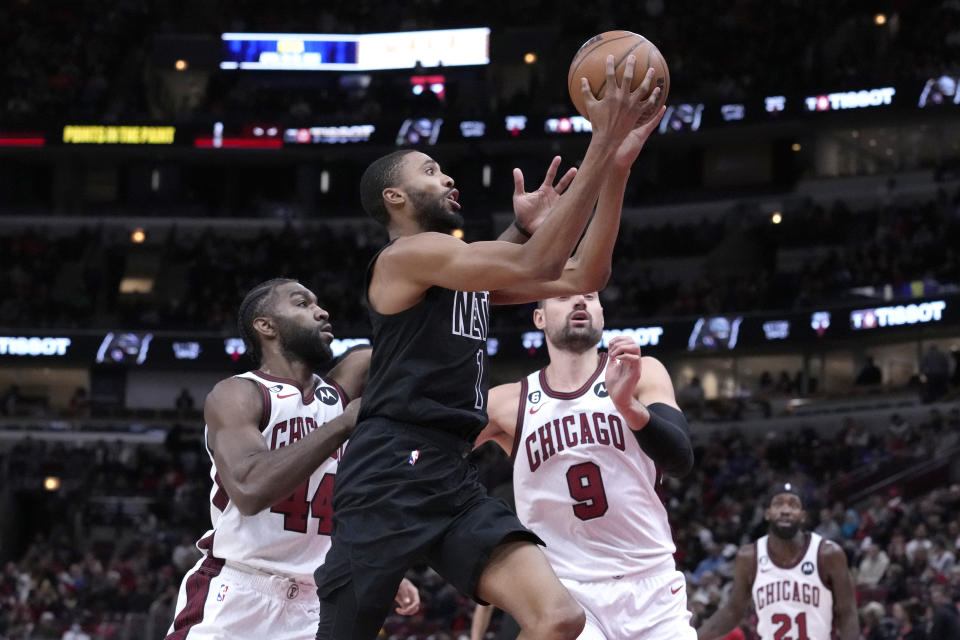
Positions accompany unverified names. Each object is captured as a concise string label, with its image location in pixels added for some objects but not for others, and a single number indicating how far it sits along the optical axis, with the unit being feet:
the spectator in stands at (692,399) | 88.96
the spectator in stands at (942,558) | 47.44
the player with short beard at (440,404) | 14.82
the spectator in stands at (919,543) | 49.70
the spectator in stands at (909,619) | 41.86
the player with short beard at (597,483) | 19.98
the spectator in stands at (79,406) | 102.94
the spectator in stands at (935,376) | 78.54
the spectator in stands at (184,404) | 102.83
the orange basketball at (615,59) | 16.03
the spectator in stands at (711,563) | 55.34
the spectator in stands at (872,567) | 49.72
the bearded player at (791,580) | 28.60
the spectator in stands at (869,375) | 87.19
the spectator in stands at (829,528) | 54.56
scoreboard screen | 123.13
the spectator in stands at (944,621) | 38.46
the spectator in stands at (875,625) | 43.14
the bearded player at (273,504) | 18.15
